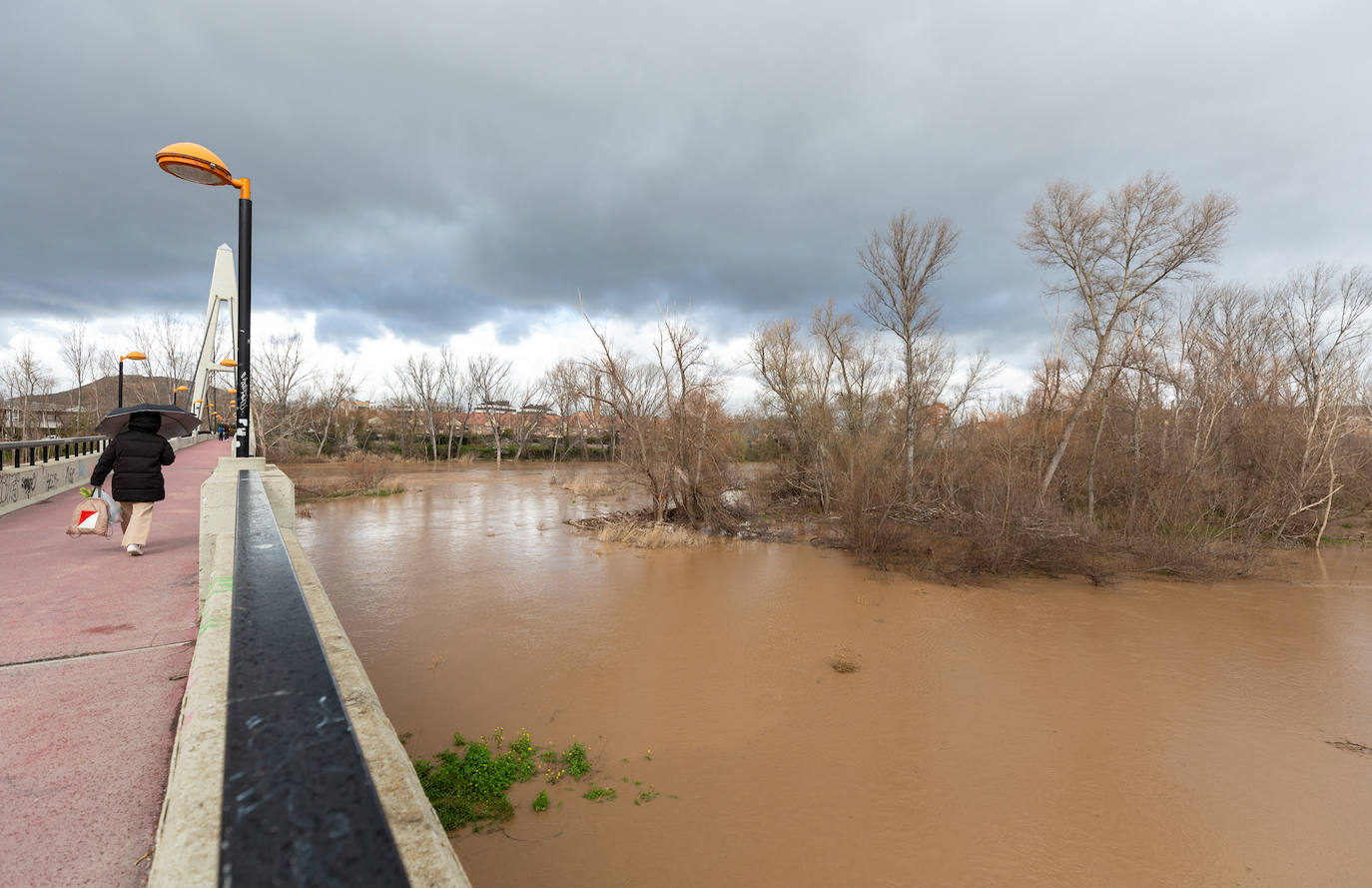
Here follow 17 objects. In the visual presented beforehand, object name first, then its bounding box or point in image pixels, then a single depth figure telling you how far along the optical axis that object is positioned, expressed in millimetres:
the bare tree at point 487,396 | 63219
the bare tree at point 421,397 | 59406
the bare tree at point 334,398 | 53500
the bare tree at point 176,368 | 49781
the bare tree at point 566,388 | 17000
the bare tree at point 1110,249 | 16625
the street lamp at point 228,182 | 6320
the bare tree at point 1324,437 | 17281
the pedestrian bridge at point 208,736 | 997
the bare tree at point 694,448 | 18281
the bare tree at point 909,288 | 20000
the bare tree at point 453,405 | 58672
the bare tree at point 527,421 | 59122
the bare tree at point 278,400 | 46375
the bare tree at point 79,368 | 43938
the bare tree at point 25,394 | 36688
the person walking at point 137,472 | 6375
